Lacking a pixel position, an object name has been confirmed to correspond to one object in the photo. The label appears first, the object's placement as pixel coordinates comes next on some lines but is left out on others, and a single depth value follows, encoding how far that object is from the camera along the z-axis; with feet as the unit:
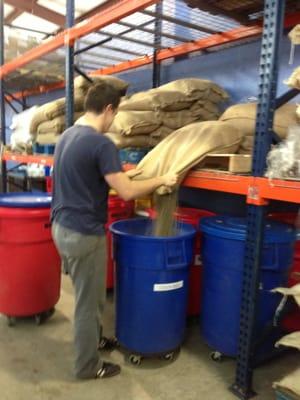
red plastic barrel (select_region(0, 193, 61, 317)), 8.18
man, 6.13
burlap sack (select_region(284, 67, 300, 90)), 5.53
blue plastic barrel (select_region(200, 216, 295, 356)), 6.70
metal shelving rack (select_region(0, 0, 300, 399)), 5.64
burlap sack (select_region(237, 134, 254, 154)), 7.47
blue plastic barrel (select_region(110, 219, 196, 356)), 6.86
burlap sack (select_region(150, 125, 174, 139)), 9.45
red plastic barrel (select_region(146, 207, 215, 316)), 8.30
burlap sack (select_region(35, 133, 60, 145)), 12.56
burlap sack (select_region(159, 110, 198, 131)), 9.58
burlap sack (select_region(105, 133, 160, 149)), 8.99
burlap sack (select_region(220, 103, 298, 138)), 7.45
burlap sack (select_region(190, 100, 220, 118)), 10.16
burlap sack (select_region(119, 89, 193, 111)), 9.39
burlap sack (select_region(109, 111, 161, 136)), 8.86
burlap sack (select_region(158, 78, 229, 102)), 9.87
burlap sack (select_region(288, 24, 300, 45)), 5.46
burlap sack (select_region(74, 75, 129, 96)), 11.70
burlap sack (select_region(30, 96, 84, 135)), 12.33
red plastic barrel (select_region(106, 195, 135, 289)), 10.20
